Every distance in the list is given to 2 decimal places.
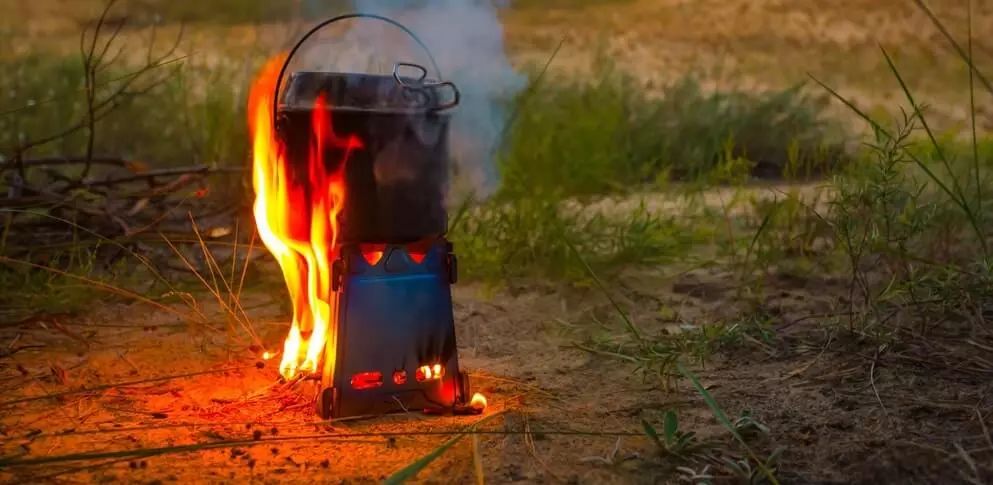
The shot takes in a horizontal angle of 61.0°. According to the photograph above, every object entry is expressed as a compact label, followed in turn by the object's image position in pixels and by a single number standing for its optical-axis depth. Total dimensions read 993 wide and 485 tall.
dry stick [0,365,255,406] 1.87
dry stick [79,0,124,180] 2.60
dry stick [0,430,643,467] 1.42
